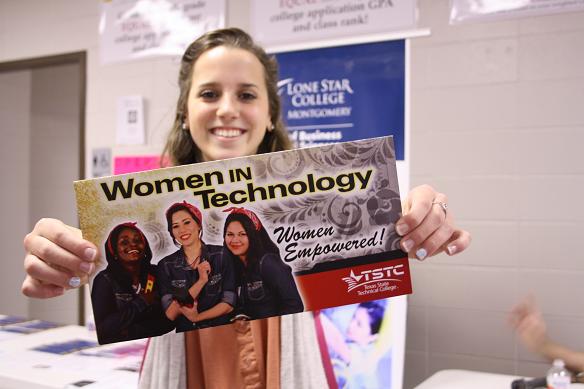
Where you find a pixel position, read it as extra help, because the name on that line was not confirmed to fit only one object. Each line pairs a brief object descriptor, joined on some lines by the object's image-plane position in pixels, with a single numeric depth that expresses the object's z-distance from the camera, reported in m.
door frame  2.97
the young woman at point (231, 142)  1.22
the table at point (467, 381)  1.60
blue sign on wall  2.22
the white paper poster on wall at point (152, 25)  2.66
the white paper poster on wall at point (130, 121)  2.79
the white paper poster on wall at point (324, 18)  2.23
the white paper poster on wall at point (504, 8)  1.96
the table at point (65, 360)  1.52
